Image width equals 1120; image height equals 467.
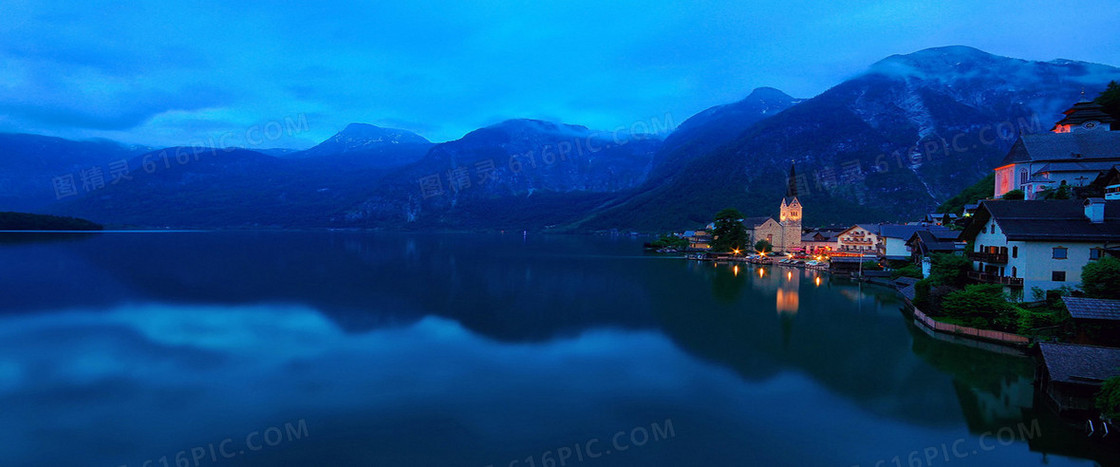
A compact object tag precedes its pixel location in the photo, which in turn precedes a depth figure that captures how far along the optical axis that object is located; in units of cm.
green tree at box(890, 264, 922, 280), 4908
